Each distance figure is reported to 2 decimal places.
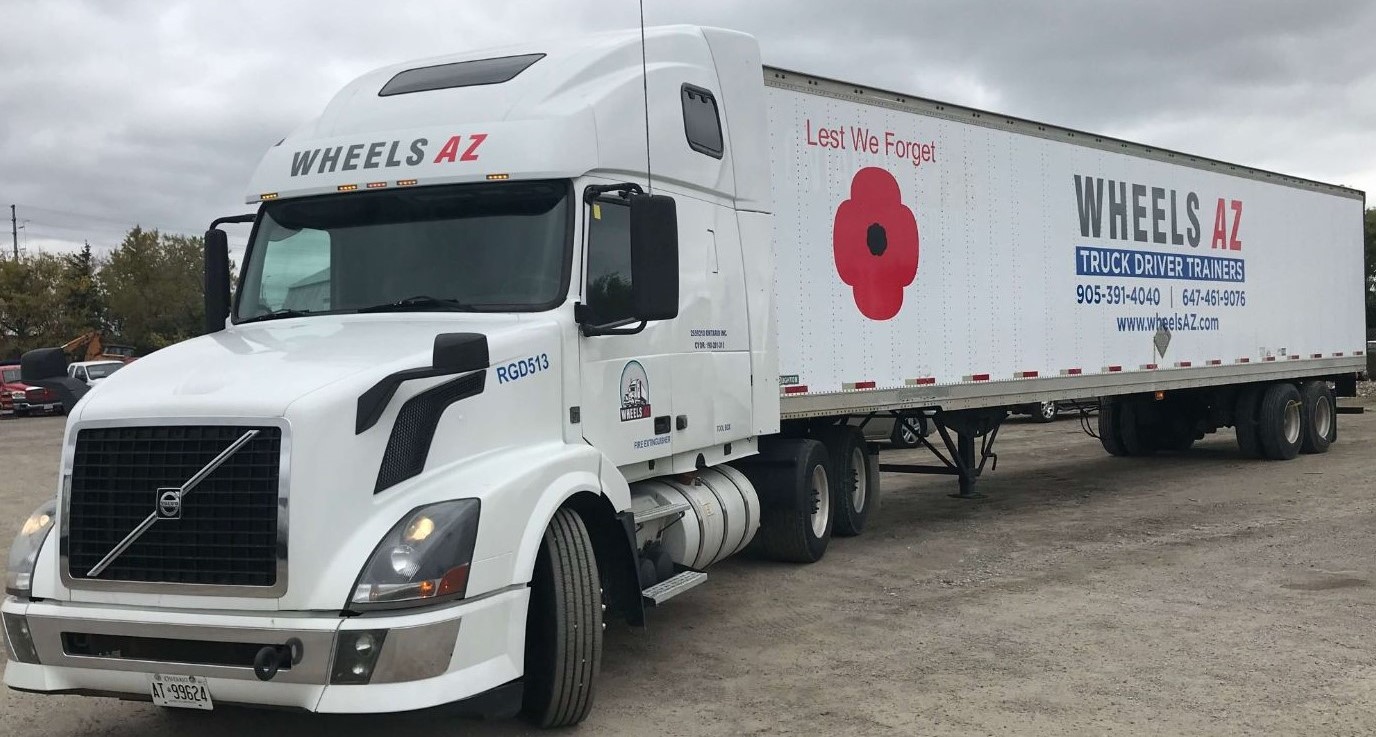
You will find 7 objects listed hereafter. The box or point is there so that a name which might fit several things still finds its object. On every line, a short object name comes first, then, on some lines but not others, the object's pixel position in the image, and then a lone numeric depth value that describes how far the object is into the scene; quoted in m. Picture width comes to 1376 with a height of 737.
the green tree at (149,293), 62.69
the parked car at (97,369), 31.73
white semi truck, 4.48
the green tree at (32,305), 58.25
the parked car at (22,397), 36.27
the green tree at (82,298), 60.88
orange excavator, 43.53
